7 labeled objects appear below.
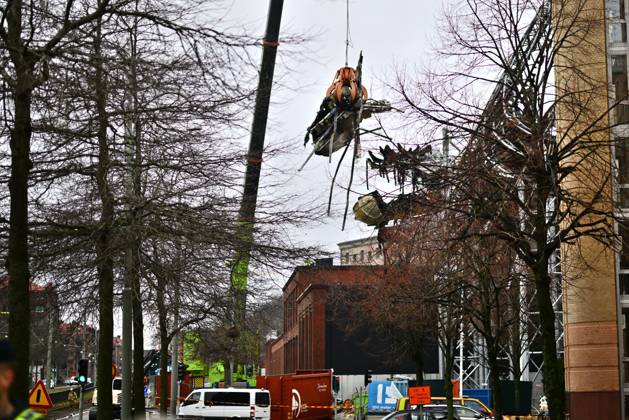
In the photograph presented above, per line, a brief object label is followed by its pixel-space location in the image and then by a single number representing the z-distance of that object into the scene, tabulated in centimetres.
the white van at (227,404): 3928
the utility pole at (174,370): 3800
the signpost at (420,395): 2728
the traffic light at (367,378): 4850
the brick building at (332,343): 6475
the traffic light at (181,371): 5411
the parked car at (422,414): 2838
